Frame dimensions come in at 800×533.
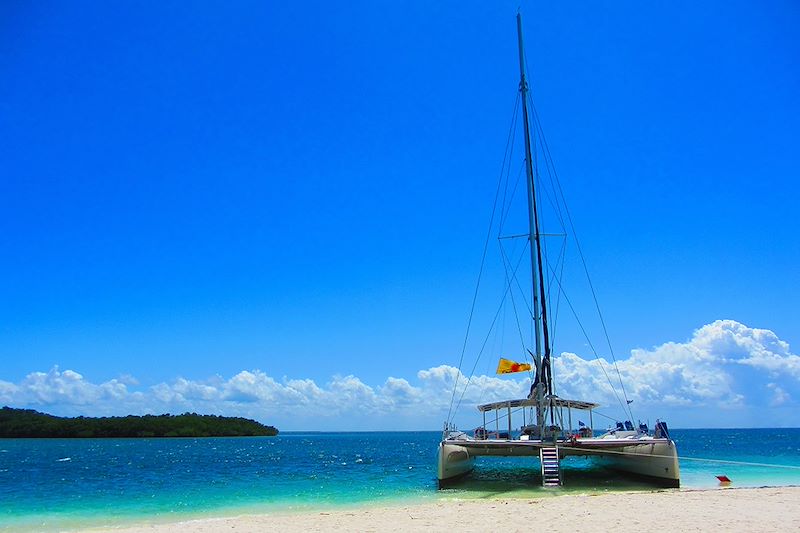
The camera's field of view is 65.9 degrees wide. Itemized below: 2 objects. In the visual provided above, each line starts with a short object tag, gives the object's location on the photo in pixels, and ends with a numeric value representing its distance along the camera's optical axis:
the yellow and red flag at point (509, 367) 25.45
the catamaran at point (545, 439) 21.89
